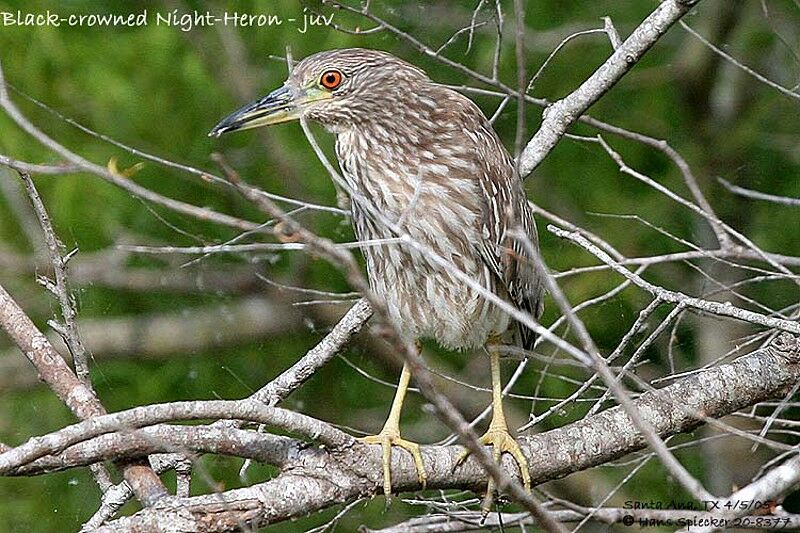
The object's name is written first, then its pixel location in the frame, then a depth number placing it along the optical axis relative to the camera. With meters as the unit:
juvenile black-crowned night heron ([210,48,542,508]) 5.86
